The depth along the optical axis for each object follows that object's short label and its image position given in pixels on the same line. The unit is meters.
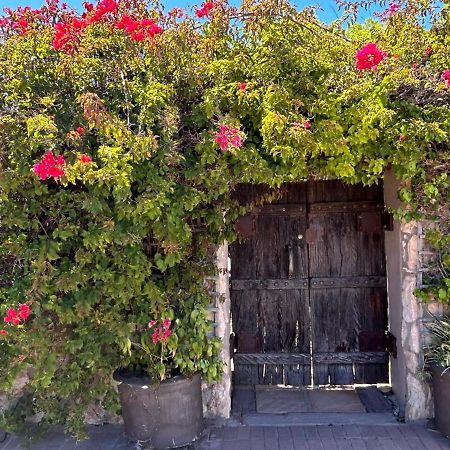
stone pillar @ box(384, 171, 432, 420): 4.02
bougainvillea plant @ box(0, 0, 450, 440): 3.27
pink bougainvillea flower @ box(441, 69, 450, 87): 3.39
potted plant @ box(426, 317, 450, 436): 3.71
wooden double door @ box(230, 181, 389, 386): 4.88
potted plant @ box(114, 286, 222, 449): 3.66
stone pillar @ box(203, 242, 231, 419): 4.11
